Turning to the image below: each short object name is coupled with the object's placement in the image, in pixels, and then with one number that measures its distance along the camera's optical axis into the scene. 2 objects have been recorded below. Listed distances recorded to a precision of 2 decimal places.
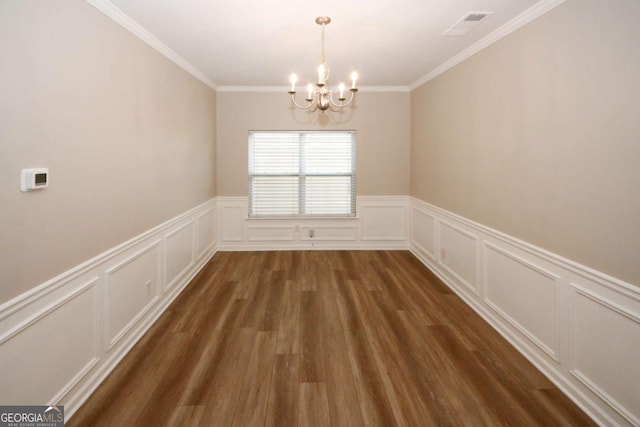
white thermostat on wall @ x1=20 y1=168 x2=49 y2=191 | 1.77
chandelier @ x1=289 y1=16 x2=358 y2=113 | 2.83
